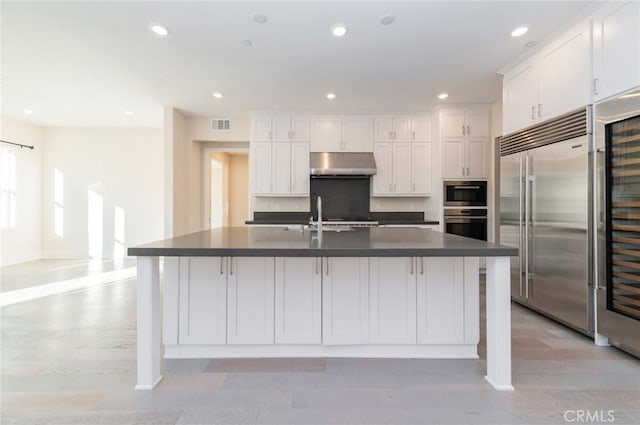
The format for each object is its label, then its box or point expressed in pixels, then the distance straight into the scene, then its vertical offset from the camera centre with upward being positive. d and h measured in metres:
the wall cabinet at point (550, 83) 2.67 +1.23
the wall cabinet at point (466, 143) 5.00 +1.08
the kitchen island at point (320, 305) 2.24 -0.64
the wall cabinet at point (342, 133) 5.31 +1.32
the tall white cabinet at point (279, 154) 5.28 +0.97
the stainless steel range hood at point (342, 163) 5.06 +0.79
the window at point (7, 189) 5.80 +0.45
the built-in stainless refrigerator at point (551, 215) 2.63 -0.02
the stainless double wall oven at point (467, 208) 5.00 +0.07
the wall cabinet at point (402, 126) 5.36 +1.44
